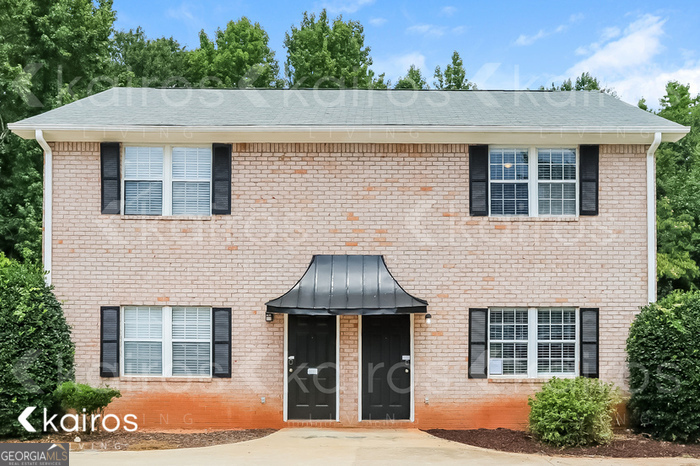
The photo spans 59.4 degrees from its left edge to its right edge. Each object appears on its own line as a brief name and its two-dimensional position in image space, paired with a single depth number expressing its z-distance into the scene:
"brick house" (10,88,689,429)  11.24
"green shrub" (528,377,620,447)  9.76
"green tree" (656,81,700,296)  25.58
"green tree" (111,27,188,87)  30.86
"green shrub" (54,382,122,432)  9.89
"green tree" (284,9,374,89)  29.83
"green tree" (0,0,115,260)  21.59
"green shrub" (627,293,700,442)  9.93
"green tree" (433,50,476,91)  32.31
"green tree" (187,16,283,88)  30.06
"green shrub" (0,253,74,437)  9.91
